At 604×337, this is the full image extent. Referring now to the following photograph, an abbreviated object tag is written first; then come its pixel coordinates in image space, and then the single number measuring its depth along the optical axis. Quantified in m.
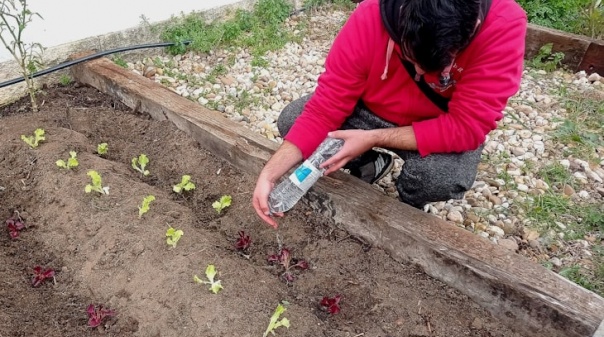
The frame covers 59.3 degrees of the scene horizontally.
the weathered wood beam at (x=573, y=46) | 4.16
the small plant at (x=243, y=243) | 2.39
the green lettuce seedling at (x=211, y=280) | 2.05
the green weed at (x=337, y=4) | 5.13
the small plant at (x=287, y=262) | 2.28
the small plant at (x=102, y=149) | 2.88
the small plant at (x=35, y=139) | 2.79
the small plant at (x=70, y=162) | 2.61
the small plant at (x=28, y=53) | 3.08
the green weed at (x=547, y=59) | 4.23
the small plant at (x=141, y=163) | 2.76
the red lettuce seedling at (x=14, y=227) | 2.42
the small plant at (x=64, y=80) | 3.54
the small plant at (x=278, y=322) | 1.92
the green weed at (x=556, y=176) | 3.10
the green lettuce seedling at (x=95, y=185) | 2.46
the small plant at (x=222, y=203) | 2.55
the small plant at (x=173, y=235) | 2.22
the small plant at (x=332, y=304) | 2.10
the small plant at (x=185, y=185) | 2.65
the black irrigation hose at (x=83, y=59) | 3.25
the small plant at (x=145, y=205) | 2.39
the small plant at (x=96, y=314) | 2.01
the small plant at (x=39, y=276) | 2.20
